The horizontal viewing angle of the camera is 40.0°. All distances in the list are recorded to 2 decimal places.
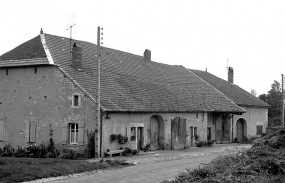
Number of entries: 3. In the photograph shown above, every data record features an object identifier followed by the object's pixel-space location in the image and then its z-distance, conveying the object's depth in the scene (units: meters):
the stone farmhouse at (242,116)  37.19
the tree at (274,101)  57.85
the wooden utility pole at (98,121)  22.09
